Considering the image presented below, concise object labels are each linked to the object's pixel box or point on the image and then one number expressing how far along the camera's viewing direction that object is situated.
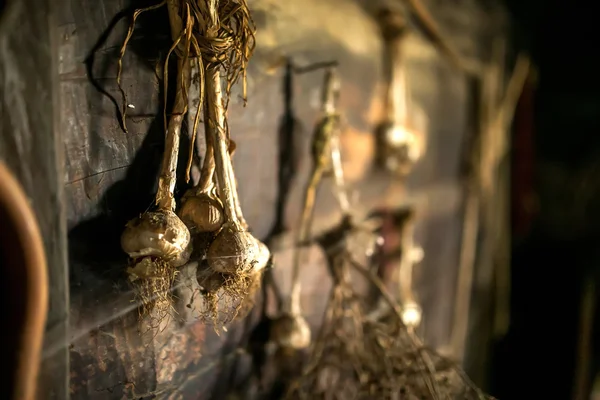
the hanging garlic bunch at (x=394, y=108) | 1.19
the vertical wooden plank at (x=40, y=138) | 0.53
